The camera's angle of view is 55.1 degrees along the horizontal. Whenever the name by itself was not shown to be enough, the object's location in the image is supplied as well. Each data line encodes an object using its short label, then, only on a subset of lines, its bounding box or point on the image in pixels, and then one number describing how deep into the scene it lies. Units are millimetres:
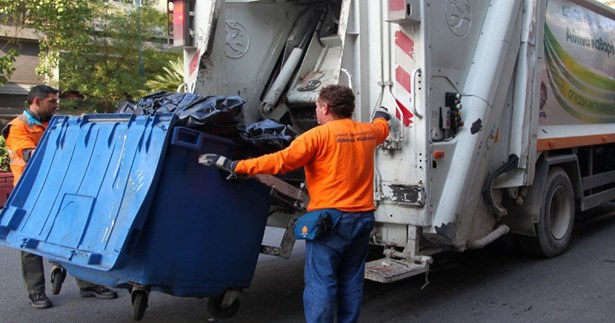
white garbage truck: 4043
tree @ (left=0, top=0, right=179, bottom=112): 12273
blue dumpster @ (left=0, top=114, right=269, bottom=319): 3137
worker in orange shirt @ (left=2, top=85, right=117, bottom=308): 4289
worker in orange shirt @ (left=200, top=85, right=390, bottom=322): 3143
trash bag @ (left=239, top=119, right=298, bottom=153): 3610
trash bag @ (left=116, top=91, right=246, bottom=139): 3273
